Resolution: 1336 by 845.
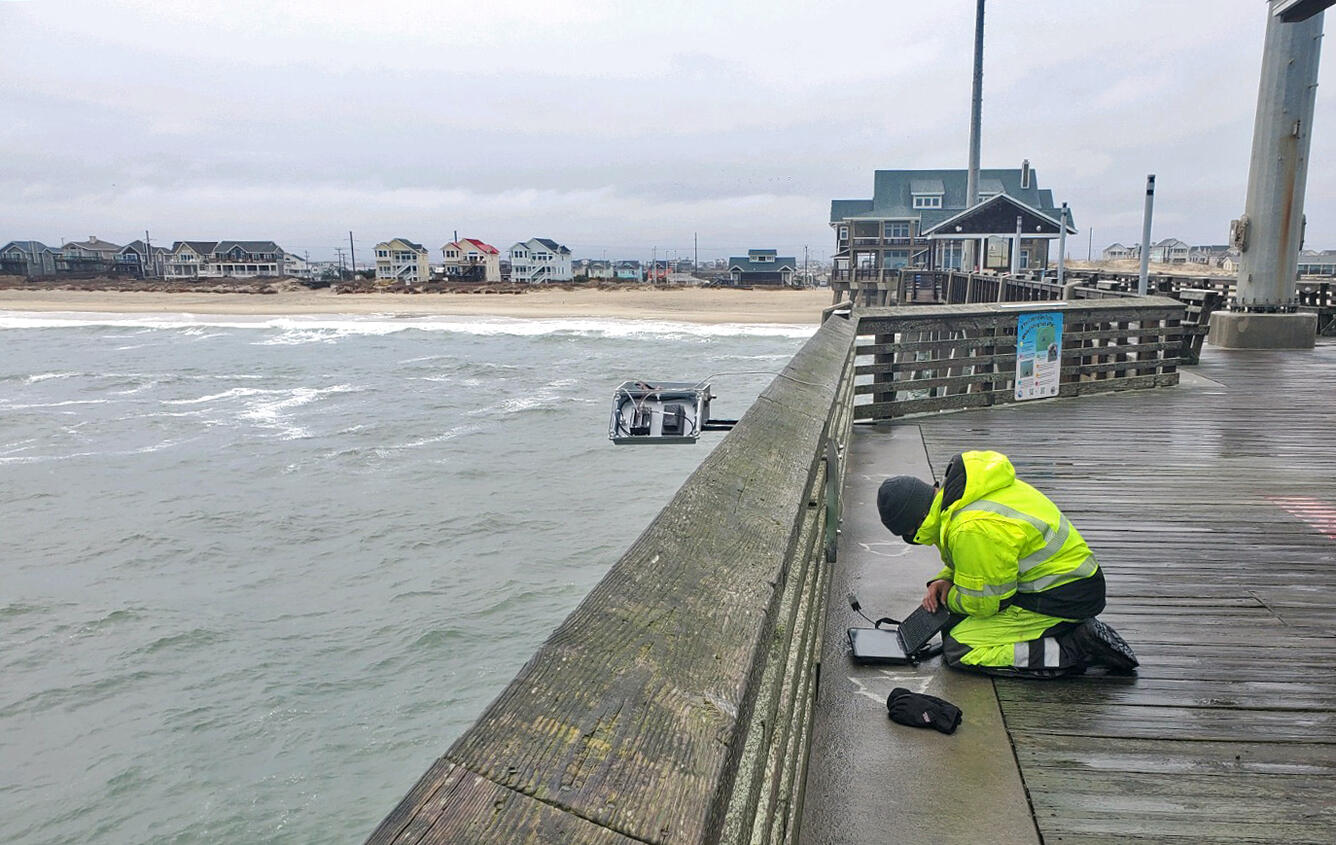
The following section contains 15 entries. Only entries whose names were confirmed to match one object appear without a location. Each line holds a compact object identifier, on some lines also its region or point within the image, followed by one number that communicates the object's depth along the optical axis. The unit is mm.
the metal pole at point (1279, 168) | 15781
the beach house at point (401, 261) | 113438
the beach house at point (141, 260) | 124438
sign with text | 10234
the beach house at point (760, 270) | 116188
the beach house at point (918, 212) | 58812
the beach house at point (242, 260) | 119062
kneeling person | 3648
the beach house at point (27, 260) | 119938
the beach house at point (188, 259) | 119438
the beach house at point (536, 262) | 113938
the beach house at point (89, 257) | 121312
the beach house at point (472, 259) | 116188
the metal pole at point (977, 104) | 51594
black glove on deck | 3406
